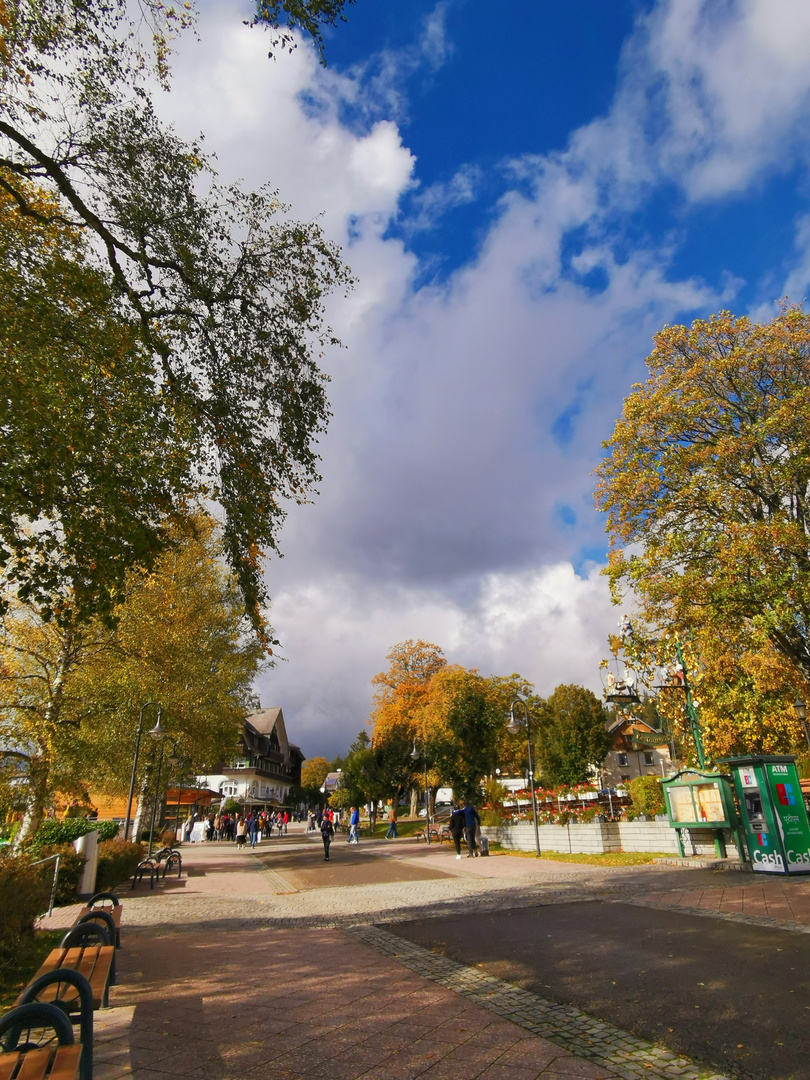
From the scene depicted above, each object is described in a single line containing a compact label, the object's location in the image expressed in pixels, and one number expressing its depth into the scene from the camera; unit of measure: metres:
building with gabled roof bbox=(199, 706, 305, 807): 71.06
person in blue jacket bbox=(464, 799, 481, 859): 22.17
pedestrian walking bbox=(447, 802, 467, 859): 21.94
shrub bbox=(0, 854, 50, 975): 6.39
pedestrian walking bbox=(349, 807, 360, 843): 32.53
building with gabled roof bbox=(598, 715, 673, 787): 69.06
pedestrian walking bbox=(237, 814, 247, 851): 34.91
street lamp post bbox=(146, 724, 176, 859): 20.66
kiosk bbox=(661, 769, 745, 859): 14.78
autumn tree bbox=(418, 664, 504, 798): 26.52
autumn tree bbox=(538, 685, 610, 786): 56.50
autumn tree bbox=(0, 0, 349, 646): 7.15
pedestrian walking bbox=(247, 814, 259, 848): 35.78
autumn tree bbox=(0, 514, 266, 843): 20.38
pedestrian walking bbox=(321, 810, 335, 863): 22.72
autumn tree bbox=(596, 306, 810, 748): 15.61
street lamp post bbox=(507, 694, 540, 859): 20.73
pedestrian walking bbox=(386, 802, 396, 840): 36.78
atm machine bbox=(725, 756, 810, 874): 12.79
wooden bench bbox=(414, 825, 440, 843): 32.07
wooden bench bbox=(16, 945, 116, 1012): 4.73
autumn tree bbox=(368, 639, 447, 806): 39.03
